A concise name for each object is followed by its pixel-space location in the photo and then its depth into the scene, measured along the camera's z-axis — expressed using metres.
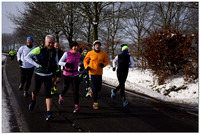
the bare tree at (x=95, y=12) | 15.11
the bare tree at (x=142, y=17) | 27.42
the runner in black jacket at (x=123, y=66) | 6.18
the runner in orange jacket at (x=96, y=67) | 5.58
